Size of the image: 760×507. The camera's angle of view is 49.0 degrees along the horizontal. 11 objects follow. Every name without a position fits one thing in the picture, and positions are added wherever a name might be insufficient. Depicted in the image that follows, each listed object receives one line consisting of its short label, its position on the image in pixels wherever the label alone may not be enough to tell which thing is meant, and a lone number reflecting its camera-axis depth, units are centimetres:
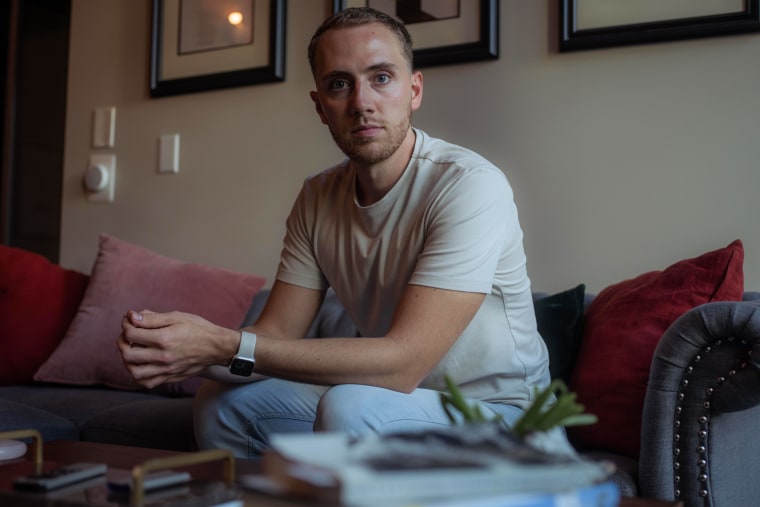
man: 141
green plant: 81
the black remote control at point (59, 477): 94
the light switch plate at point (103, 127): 306
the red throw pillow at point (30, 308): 248
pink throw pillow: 238
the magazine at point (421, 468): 61
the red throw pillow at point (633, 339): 161
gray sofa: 134
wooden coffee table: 95
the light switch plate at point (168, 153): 291
